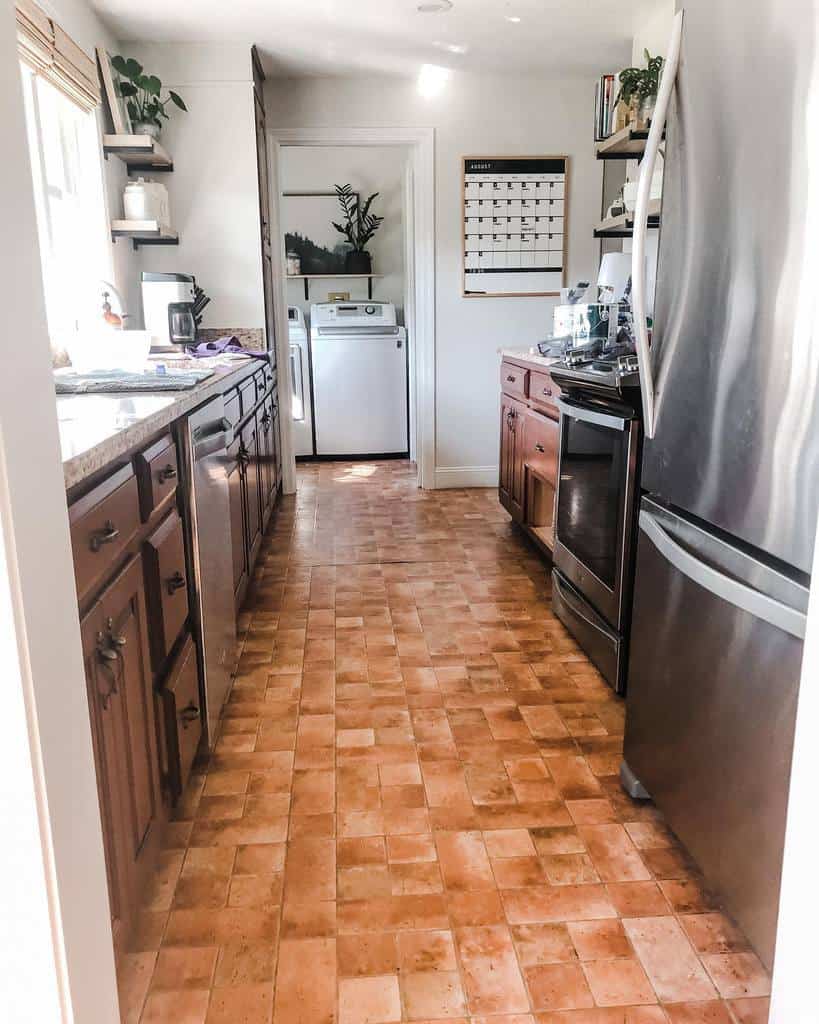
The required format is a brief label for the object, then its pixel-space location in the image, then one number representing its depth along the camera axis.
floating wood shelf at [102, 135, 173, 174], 3.43
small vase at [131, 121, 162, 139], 3.66
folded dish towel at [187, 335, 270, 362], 3.41
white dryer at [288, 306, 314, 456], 5.91
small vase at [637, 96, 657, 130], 3.13
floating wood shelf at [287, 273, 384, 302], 6.29
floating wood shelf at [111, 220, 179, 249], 3.51
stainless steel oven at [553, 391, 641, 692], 2.09
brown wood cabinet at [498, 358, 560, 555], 3.04
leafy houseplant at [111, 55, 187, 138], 3.53
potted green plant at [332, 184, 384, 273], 6.29
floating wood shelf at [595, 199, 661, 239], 3.48
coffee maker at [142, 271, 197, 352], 3.48
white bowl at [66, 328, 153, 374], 2.40
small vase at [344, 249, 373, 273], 6.29
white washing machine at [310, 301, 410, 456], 5.87
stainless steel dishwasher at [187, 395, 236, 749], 1.84
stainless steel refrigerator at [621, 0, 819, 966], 1.07
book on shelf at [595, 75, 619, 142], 3.48
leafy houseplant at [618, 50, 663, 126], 3.19
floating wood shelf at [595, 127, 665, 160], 3.26
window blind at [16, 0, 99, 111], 2.56
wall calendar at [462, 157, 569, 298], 4.62
